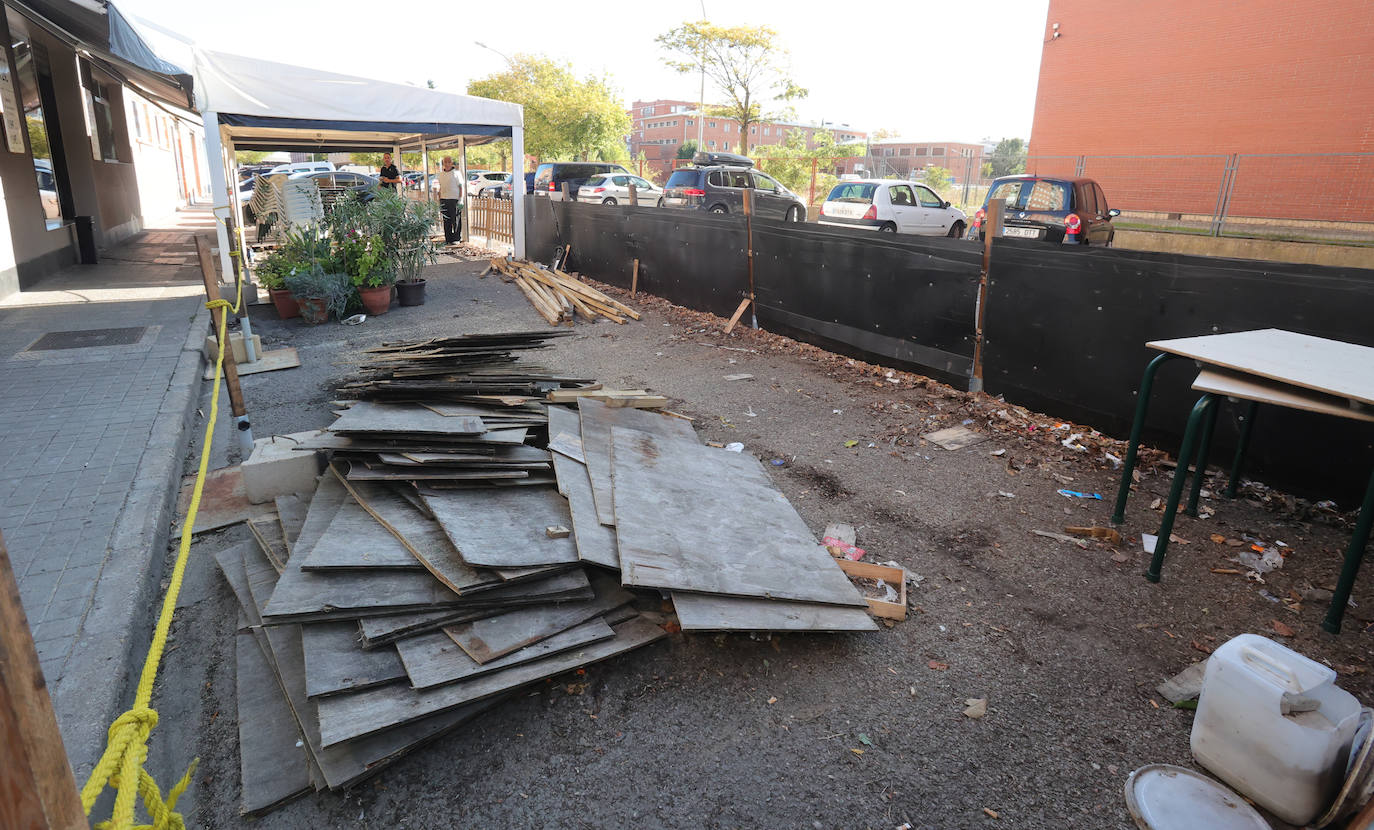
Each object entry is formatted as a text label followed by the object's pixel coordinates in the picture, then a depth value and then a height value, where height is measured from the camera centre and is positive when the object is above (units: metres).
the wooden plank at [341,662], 2.65 -1.71
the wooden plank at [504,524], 3.26 -1.53
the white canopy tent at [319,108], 11.72 +1.51
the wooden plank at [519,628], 2.90 -1.72
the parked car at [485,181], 33.96 +0.76
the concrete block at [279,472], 4.52 -1.70
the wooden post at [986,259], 6.58 -0.37
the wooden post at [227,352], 5.12 -1.12
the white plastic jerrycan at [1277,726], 2.39 -1.62
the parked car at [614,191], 24.06 +0.36
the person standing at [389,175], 18.35 +0.45
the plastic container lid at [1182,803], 2.44 -1.92
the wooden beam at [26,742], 0.95 -0.73
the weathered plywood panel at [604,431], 4.02 -1.54
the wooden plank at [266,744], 2.47 -1.94
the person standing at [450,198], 18.80 -0.06
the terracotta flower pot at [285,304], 10.80 -1.64
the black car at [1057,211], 12.77 +0.13
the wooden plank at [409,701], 2.51 -1.77
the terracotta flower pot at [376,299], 11.09 -1.57
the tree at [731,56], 41.41 +8.45
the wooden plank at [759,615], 3.11 -1.73
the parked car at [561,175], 25.64 +0.88
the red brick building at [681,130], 108.12 +11.79
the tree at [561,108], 45.44 +5.59
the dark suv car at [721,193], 19.98 +0.34
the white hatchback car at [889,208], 16.25 +0.09
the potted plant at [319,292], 10.41 -1.39
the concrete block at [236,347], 7.80 -1.69
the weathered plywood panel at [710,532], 3.38 -1.66
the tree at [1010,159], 24.23 +2.98
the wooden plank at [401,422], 4.14 -1.29
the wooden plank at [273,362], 7.93 -1.87
